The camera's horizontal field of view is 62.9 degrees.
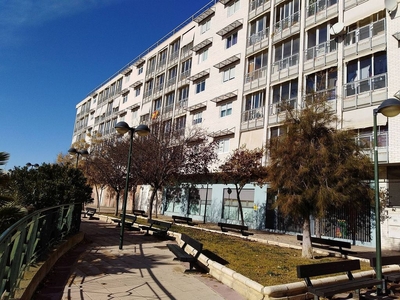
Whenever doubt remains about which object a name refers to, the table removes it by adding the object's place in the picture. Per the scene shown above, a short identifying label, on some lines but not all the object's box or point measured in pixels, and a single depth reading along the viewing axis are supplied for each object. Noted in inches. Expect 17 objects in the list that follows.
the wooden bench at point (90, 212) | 935.0
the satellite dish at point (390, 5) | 671.8
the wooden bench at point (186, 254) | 314.2
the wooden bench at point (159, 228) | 559.9
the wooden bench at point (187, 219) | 852.0
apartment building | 680.4
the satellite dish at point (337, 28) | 761.4
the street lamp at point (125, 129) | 455.5
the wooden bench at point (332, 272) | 225.2
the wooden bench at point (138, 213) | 1052.2
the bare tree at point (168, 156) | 866.8
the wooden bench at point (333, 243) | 438.9
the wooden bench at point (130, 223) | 691.4
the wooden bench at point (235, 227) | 647.8
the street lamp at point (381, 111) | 304.8
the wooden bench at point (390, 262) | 283.3
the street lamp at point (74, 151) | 740.6
